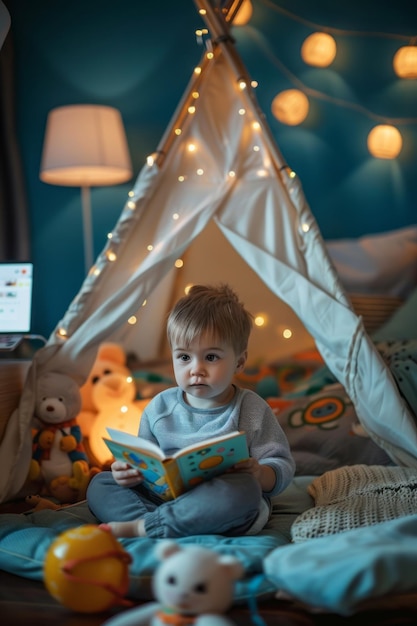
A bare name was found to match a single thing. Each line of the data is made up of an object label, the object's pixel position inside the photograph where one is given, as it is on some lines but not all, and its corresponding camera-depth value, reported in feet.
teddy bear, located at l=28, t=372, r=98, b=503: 7.32
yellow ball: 4.35
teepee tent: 7.32
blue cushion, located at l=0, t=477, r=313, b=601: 4.82
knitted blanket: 5.49
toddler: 5.34
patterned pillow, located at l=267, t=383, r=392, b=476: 7.63
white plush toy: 3.77
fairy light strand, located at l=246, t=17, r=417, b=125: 11.21
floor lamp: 10.56
